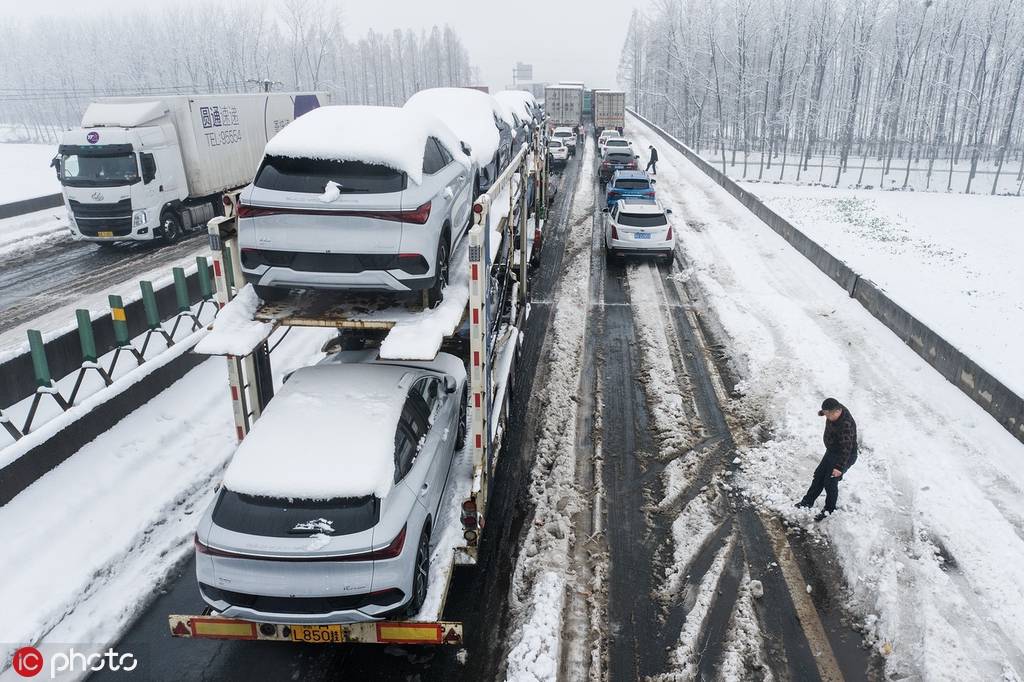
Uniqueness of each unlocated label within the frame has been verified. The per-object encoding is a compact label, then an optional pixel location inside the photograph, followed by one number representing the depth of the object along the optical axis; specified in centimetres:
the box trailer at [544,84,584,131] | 4795
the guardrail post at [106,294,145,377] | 929
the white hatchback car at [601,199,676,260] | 1677
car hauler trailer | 476
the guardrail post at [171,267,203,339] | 1101
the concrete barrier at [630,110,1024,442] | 903
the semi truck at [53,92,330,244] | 1661
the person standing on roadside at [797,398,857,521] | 678
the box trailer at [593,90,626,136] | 4750
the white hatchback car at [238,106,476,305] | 543
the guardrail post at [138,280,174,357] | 1002
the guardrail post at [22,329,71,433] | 776
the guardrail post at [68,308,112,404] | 869
